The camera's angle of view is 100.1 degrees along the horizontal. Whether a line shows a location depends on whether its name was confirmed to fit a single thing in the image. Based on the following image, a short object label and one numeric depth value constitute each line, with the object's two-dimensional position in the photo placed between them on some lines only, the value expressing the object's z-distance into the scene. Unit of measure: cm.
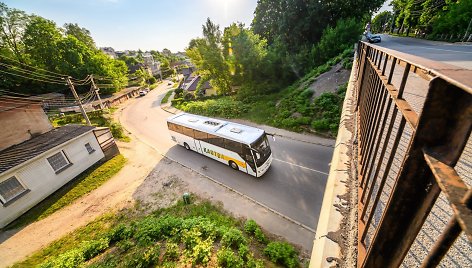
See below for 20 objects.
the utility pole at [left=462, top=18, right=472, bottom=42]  2062
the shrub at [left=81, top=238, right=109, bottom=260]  752
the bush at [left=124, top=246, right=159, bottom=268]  653
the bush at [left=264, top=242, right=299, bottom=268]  660
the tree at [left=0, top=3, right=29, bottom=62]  3216
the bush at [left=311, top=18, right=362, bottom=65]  2222
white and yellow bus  1057
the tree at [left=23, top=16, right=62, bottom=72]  3344
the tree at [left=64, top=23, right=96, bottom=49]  4800
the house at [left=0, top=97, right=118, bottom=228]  1076
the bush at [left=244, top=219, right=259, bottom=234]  789
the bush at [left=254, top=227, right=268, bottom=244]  749
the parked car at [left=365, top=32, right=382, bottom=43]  2464
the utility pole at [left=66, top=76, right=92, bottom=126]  1573
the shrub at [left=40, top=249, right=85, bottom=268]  713
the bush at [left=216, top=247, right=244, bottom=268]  620
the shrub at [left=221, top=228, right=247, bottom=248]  707
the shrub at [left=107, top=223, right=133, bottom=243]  819
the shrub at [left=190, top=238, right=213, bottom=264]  656
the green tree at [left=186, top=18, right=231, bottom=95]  2439
